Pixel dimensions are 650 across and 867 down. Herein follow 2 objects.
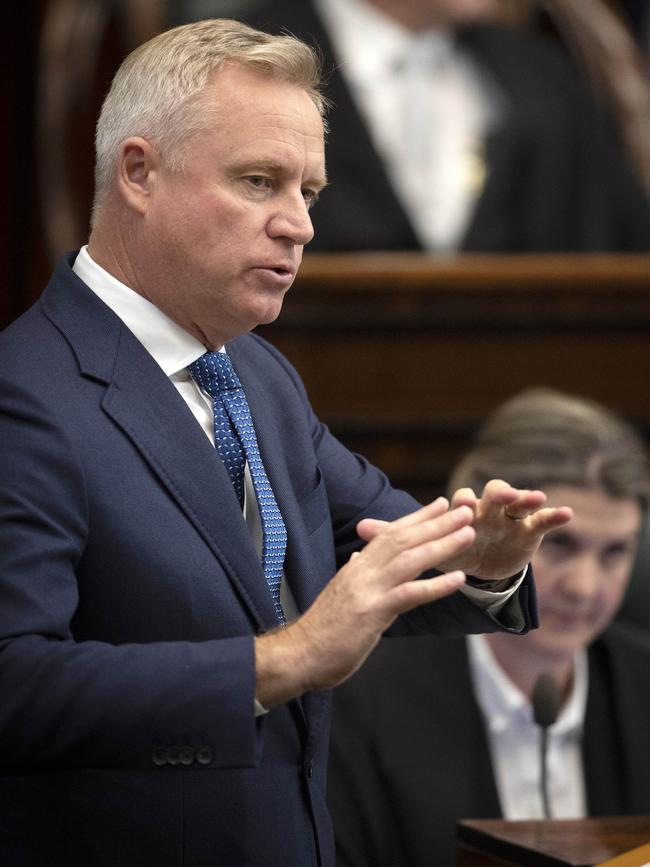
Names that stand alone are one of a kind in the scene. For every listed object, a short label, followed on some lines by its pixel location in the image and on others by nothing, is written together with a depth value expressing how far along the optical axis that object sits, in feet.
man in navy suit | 23.96
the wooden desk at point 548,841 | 25.45
